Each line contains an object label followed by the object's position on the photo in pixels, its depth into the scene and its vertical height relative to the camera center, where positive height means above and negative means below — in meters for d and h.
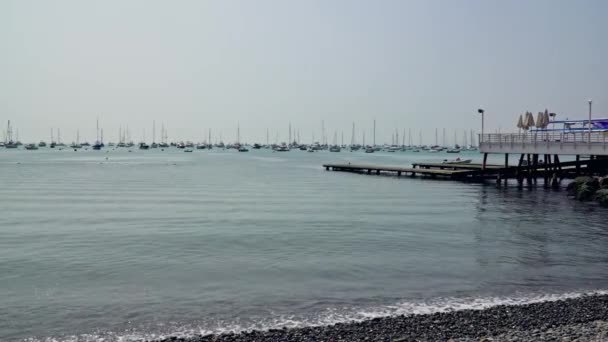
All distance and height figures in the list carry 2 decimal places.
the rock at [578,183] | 40.75 -3.02
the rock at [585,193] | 38.16 -3.49
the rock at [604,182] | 39.75 -2.90
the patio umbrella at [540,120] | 52.97 +2.23
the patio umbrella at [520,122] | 55.12 +2.12
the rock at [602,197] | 35.50 -3.56
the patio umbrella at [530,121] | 53.42 +2.15
